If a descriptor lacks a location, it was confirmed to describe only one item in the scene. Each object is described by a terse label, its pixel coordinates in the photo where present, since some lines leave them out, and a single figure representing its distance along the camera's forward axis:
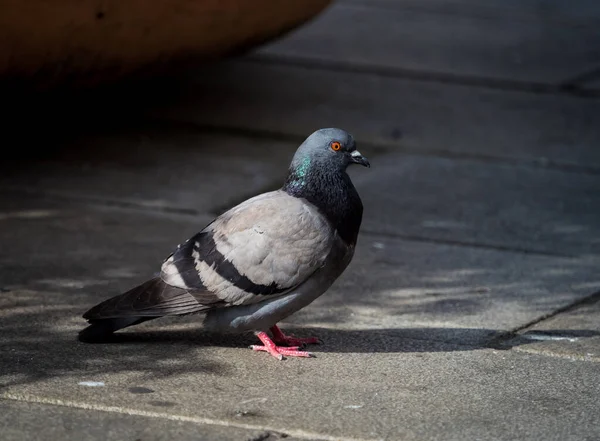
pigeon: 9.34
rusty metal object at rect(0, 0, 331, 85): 14.16
